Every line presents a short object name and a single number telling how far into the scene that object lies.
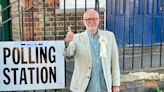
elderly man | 2.89
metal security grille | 4.90
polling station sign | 3.24
